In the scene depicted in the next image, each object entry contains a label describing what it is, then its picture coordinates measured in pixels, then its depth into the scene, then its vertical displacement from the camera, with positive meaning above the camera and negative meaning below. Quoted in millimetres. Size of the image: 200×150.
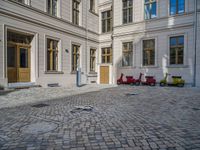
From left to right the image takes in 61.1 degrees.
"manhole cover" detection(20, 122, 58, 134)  3957 -1390
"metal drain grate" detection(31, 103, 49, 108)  6926 -1379
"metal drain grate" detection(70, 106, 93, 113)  6038 -1368
